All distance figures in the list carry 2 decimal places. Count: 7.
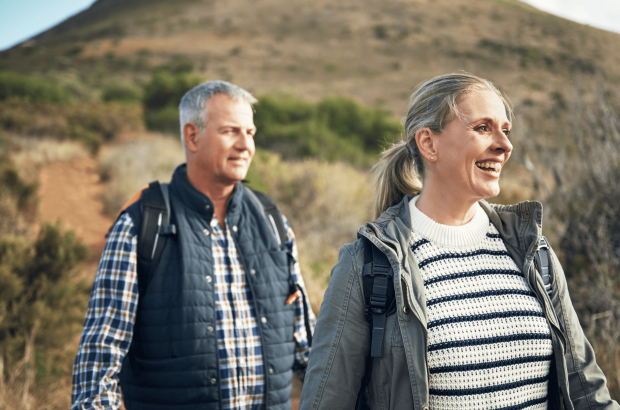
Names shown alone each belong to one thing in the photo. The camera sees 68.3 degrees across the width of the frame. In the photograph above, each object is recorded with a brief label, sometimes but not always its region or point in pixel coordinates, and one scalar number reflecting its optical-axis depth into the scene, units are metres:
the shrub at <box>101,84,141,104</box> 28.36
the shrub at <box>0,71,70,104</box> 23.01
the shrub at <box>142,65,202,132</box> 19.92
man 2.06
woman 1.52
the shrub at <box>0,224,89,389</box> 4.25
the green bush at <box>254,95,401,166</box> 15.41
